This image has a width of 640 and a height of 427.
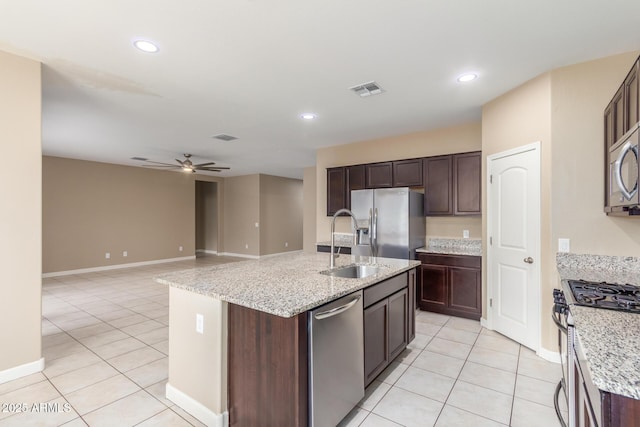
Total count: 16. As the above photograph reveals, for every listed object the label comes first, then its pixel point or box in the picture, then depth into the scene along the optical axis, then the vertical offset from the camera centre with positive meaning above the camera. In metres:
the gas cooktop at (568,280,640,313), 1.50 -0.46
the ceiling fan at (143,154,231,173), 6.03 +0.97
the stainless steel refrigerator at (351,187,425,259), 4.13 -0.11
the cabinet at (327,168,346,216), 5.42 +0.45
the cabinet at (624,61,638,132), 1.85 +0.74
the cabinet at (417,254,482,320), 3.75 -0.94
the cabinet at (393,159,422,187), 4.58 +0.64
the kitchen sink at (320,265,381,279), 2.58 -0.51
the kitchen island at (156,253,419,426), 1.57 -0.75
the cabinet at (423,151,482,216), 4.05 +0.42
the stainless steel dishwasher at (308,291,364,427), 1.62 -0.87
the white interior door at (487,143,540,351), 2.90 -0.32
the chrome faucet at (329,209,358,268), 2.64 -0.40
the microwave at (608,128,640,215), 1.65 +0.24
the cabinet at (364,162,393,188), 4.90 +0.66
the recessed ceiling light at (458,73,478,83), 2.85 +1.33
